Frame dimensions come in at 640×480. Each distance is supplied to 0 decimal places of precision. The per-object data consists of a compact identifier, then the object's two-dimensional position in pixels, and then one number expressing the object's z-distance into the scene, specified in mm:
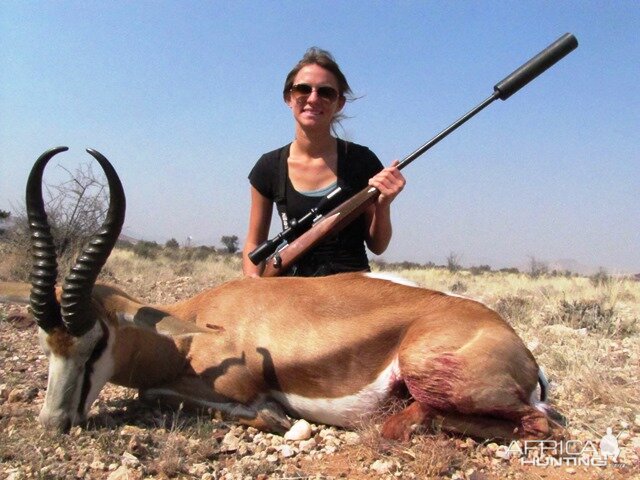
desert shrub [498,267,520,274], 36788
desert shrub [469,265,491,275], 31219
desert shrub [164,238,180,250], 32819
